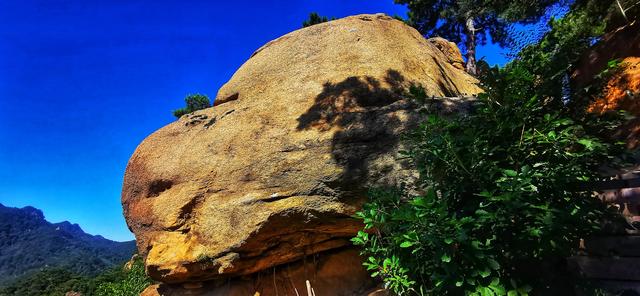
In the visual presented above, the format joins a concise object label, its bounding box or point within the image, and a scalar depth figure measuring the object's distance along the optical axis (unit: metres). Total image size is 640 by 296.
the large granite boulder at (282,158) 5.20
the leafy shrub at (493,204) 3.16
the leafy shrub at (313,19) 20.11
